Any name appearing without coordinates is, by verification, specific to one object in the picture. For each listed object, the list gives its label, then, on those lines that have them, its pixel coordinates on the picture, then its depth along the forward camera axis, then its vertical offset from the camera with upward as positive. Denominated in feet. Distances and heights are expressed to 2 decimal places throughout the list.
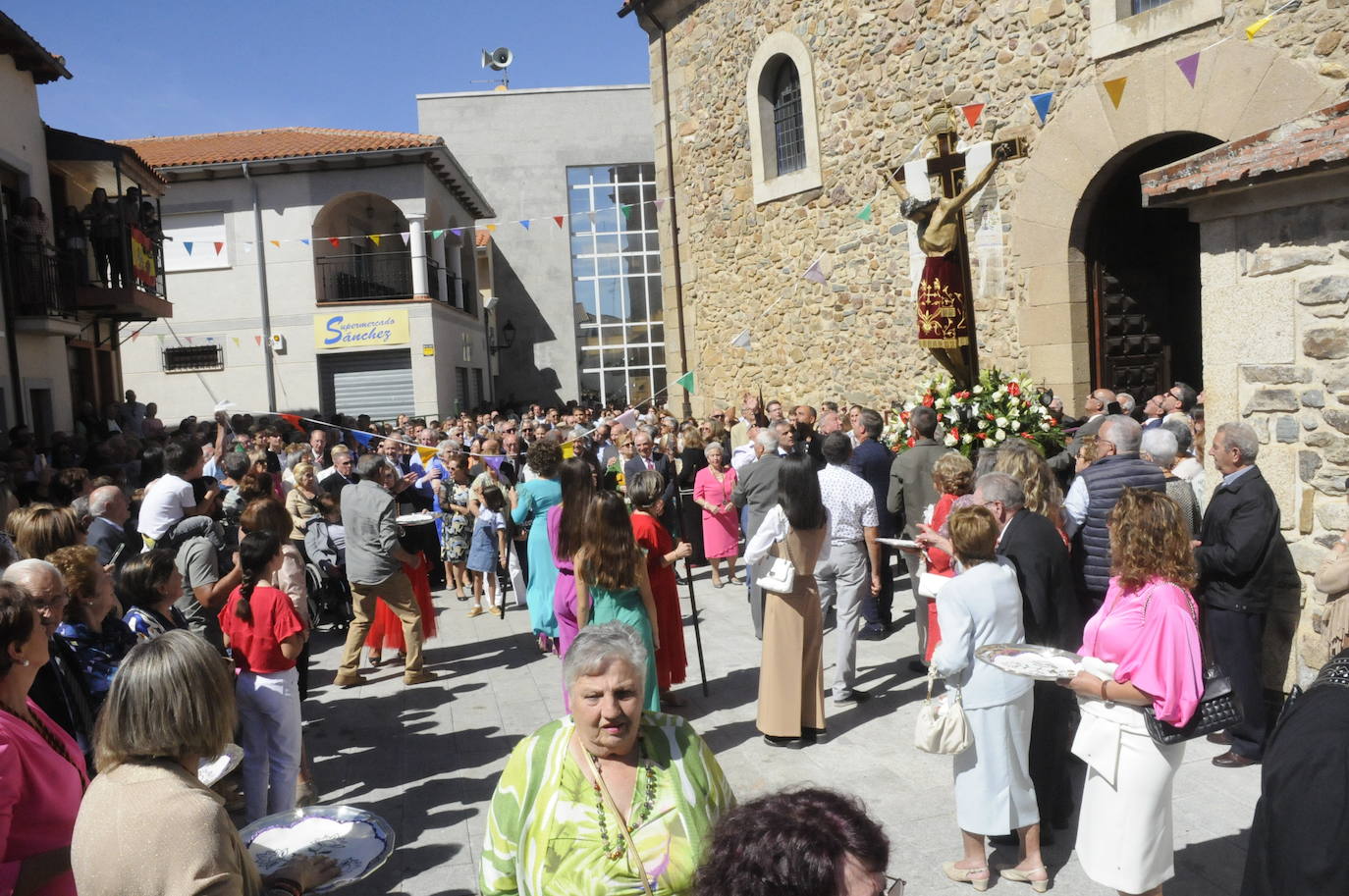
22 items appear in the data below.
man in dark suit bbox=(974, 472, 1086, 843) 14.62 -3.78
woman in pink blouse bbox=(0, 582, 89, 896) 8.70 -3.17
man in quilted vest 17.49 -2.19
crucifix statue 29.55 +3.35
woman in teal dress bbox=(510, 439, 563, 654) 23.18 -2.97
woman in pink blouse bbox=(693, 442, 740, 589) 34.19 -4.06
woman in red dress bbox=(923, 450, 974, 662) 19.83 -2.14
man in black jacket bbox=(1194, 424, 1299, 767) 16.61 -3.59
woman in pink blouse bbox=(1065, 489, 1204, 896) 11.34 -3.75
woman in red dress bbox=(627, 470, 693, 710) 21.04 -3.87
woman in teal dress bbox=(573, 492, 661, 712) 18.58 -3.34
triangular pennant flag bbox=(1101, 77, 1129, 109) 31.11 +8.75
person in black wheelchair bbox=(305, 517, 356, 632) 27.20 -4.42
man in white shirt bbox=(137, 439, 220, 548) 22.12 -1.68
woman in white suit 13.44 -4.54
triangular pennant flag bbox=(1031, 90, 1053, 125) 33.40 +9.10
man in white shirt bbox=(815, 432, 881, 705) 21.61 -3.89
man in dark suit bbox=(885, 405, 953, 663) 25.25 -2.34
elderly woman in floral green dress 7.98 -3.36
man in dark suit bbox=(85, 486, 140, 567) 18.95 -1.91
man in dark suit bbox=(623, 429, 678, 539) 34.67 -2.52
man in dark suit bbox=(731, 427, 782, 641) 25.47 -2.69
